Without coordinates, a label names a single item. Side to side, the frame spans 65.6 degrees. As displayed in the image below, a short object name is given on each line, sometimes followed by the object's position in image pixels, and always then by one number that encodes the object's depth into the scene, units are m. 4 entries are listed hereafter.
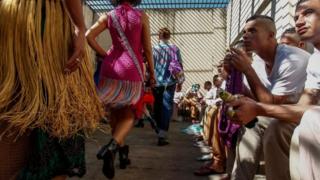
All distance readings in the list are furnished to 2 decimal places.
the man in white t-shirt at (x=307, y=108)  0.94
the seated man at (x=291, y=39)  2.12
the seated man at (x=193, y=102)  6.42
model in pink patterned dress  1.96
